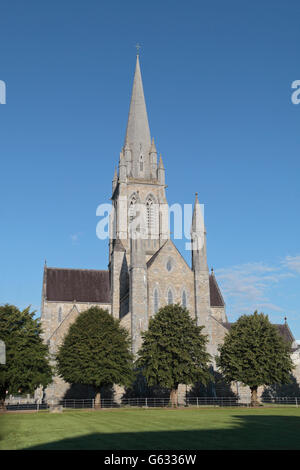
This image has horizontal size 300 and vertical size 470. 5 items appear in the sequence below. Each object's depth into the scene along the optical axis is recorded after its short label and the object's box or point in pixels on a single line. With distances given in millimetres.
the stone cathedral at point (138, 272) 52500
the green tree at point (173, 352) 43219
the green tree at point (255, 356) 45250
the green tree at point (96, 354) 43500
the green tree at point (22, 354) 40156
